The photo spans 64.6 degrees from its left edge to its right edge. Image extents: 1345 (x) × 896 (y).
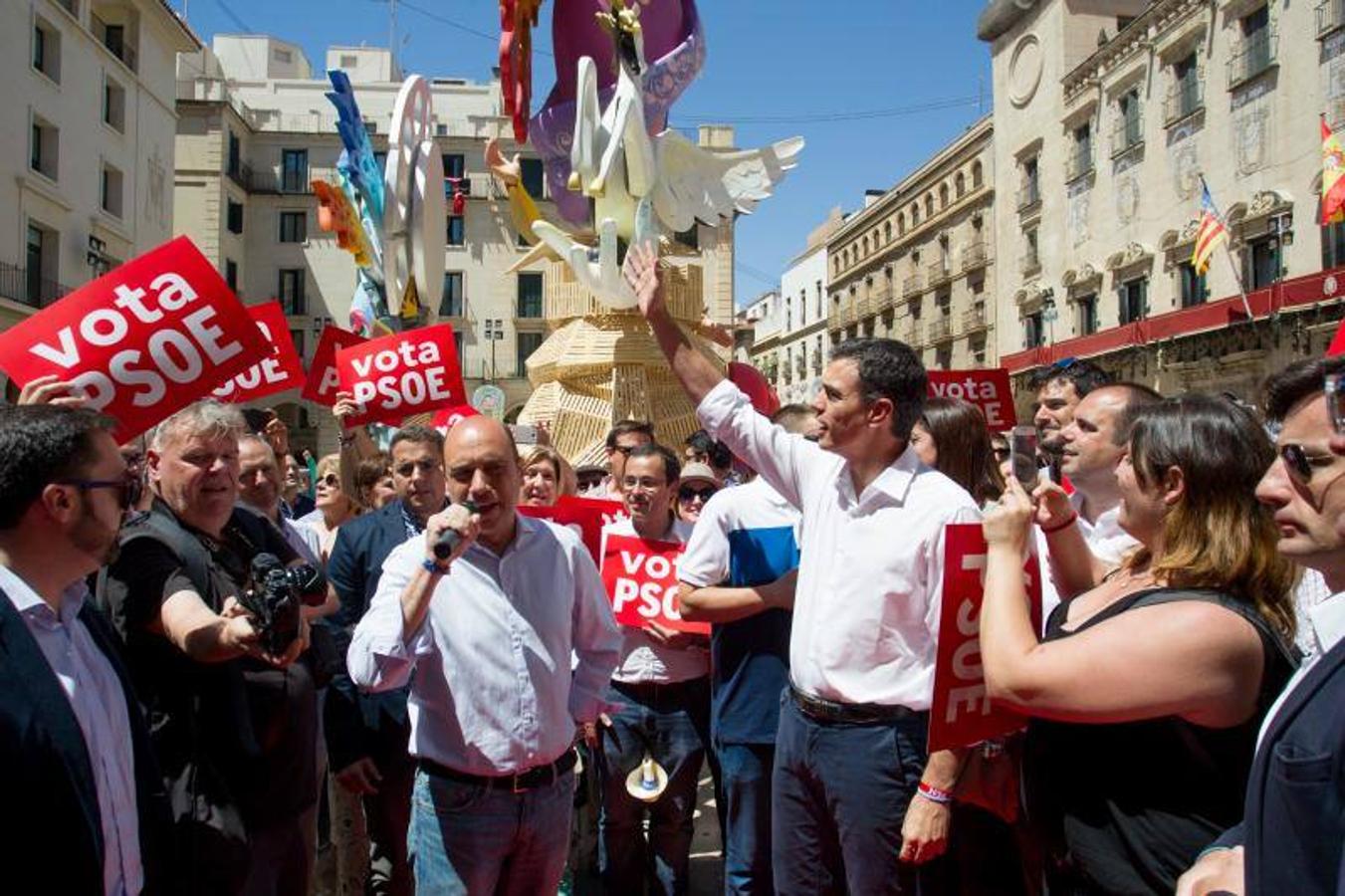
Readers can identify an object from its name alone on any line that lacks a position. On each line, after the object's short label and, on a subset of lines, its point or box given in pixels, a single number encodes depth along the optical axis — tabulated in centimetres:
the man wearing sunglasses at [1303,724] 140
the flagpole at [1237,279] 2209
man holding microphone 286
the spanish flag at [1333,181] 1842
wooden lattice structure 1028
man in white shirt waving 281
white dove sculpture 1006
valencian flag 2175
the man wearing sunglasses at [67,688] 182
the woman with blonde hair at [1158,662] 191
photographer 250
